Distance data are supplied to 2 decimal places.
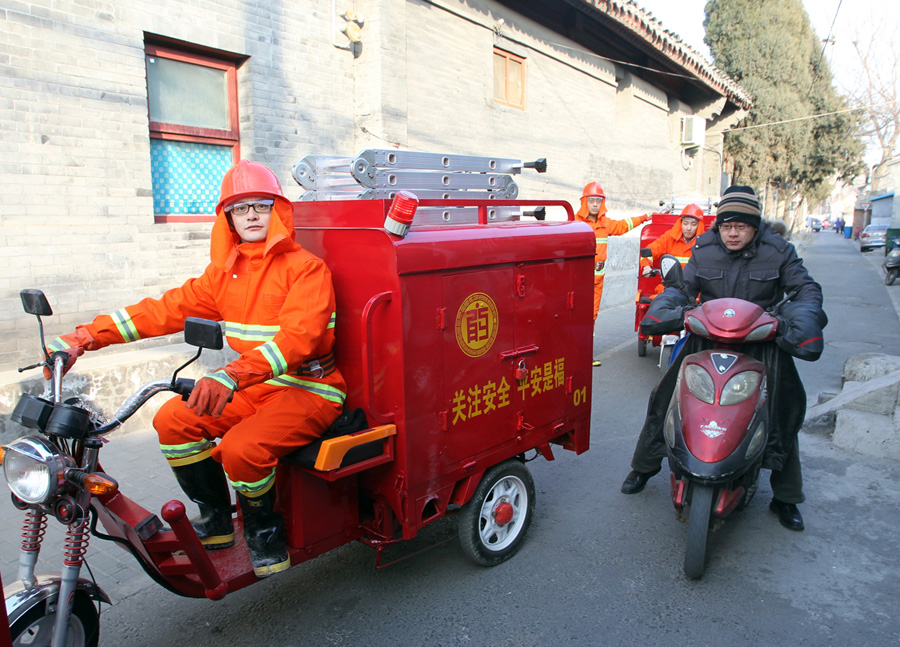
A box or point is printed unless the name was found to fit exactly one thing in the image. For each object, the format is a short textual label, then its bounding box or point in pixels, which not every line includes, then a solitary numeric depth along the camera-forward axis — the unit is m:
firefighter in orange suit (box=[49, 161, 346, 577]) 2.78
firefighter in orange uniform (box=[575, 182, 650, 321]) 7.95
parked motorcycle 17.67
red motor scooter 3.35
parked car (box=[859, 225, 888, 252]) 34.19
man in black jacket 3.80
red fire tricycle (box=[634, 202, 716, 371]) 7.80
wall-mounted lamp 8.09
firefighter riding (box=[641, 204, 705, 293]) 7.54
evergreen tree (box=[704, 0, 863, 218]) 27.12
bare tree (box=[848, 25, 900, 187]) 36.09
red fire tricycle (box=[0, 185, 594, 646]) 2.32
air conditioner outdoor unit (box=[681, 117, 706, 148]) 19.84
